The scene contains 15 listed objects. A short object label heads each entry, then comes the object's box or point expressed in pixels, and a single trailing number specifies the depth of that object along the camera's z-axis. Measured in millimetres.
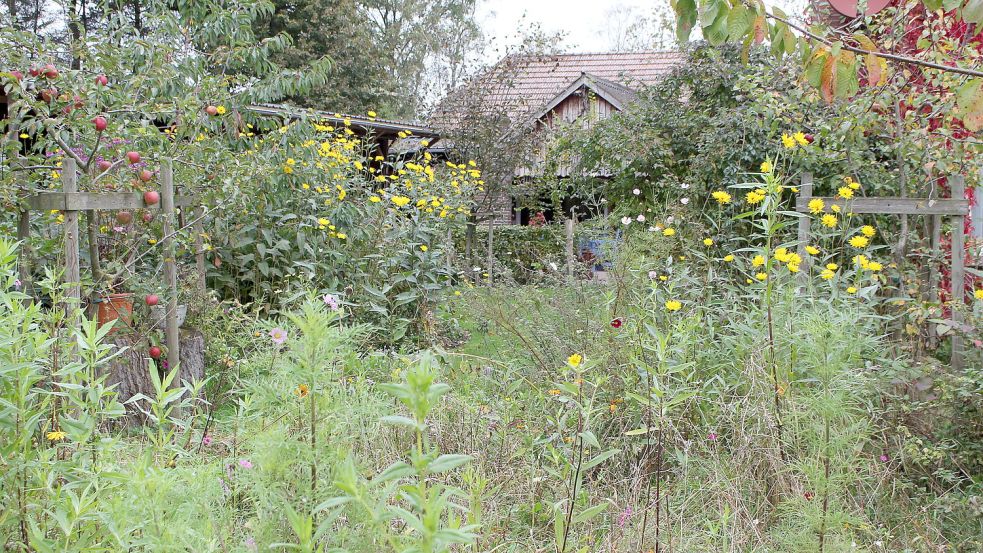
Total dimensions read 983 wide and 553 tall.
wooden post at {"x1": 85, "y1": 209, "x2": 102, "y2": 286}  4277
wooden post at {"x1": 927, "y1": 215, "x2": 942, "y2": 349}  5039
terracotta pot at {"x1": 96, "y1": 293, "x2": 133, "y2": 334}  4426
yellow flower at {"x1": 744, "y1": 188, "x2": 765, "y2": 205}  3580
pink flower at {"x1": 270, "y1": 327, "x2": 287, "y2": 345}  2345
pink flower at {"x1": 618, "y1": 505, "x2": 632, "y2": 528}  2443
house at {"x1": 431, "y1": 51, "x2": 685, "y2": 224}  13227
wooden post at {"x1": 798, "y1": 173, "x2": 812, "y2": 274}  4482
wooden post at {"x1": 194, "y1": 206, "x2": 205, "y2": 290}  5285
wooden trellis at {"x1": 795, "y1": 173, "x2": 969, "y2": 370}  4715
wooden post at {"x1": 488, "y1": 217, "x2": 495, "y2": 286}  10692
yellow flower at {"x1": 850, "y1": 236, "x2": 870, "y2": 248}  4112
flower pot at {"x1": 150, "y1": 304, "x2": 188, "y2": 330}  4551
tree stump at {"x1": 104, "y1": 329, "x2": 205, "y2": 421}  4289
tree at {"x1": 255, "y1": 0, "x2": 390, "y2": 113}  20625
